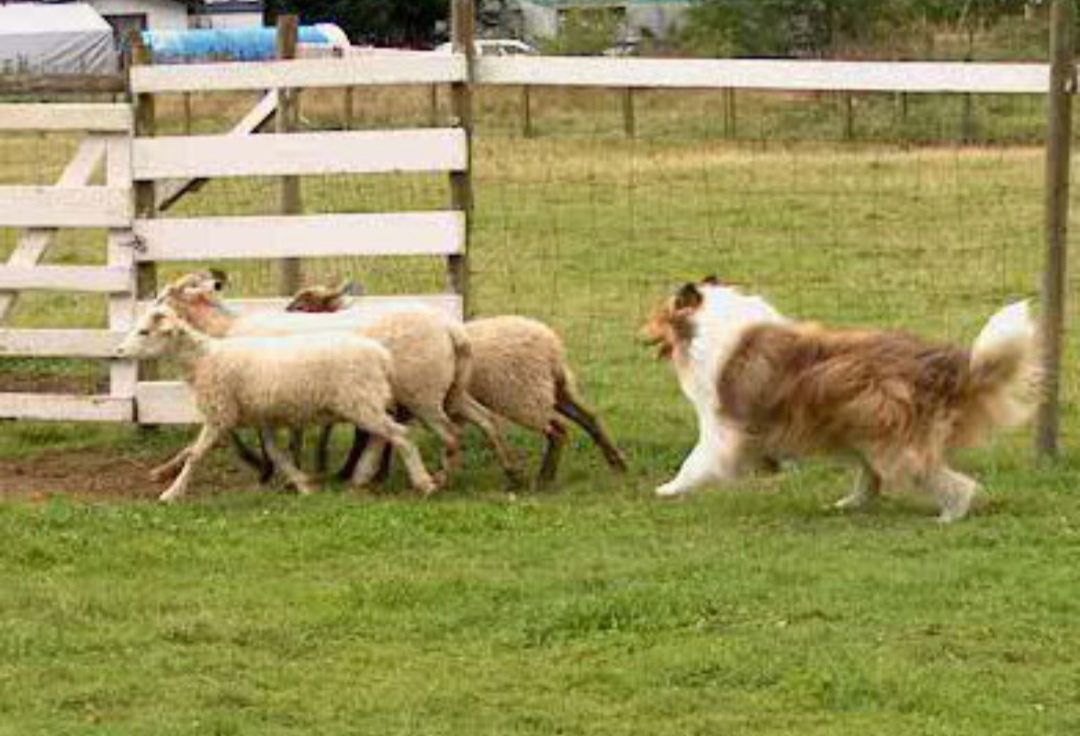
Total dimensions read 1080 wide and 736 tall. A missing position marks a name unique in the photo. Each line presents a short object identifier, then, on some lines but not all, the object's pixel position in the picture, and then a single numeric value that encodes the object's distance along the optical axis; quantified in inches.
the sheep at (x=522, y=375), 431.5
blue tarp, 1802.4
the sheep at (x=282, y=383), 404.8
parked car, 1126.4
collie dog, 370.9
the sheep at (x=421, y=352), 416.8
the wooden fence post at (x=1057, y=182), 413.7
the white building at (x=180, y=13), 2426.2
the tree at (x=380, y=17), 2394.2
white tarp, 2124.8
